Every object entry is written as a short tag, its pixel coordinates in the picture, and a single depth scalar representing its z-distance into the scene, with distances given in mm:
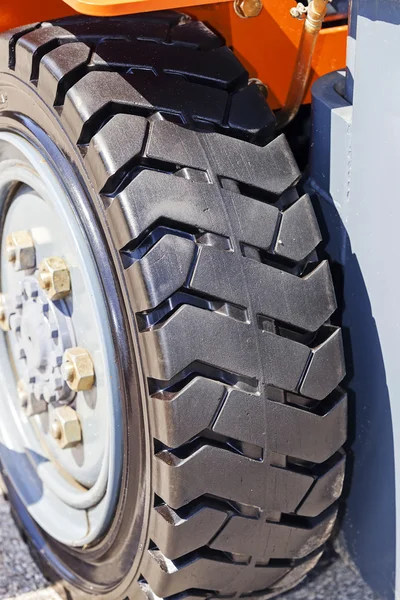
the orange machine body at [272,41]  1245
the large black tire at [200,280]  1155
